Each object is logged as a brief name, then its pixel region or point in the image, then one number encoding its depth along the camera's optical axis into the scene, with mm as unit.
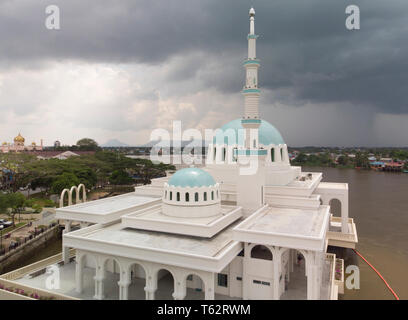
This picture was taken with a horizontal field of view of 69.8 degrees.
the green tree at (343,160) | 114188
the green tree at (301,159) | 122819
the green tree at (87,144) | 114062
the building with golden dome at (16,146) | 90750
